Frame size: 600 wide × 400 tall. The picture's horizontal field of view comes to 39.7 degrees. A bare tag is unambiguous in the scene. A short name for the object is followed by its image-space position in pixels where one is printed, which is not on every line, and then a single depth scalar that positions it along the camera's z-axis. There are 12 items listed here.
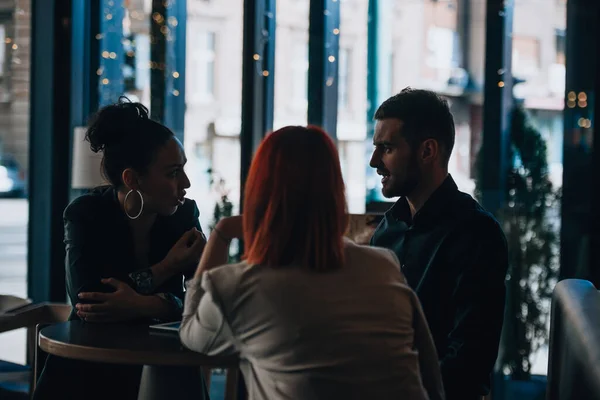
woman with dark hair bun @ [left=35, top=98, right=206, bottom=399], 2.29
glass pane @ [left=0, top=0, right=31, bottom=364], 5.11
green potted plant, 4.00
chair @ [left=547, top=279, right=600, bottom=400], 1.71
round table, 1.89
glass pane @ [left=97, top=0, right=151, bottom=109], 4.97
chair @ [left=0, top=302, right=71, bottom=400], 2.80
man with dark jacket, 2.02
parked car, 5.14
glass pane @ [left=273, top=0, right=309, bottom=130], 4.59
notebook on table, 2.13
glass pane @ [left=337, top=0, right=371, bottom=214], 4.46
